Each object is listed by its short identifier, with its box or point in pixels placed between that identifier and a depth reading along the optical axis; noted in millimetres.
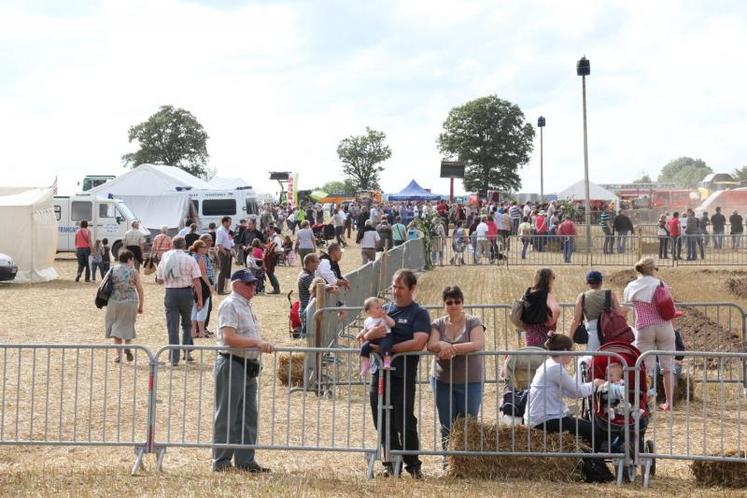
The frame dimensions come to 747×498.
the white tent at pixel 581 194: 76688
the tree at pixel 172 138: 123875
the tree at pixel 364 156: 158375
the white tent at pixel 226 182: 53556
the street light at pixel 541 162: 59250
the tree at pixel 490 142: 121500
